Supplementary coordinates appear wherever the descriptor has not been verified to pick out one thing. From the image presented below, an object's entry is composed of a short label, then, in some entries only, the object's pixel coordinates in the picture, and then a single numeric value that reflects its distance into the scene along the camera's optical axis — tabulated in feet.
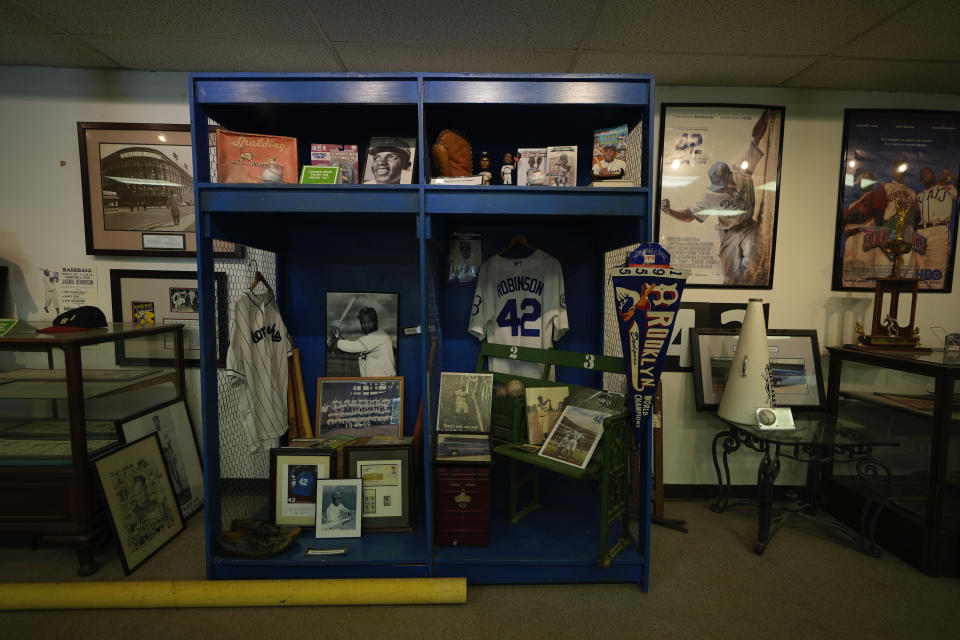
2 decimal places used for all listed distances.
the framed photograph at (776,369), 8.88
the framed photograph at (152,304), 8.79
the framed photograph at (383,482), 7.09
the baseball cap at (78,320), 7.13
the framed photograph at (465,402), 7.66
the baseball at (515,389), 7.61
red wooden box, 6.55
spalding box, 6.33
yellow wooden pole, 5.89
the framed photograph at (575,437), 6.47
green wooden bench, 6.21
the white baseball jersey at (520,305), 8.40
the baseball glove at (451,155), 6.84
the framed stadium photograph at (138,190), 8.53
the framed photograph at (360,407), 8.63
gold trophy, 8.09
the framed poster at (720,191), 8.71
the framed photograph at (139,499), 6.59
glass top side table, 7.19
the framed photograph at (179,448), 7.96
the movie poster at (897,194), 8.79
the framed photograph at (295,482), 7.07
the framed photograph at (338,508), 6.91
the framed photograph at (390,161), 6.89
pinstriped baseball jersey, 7.33
